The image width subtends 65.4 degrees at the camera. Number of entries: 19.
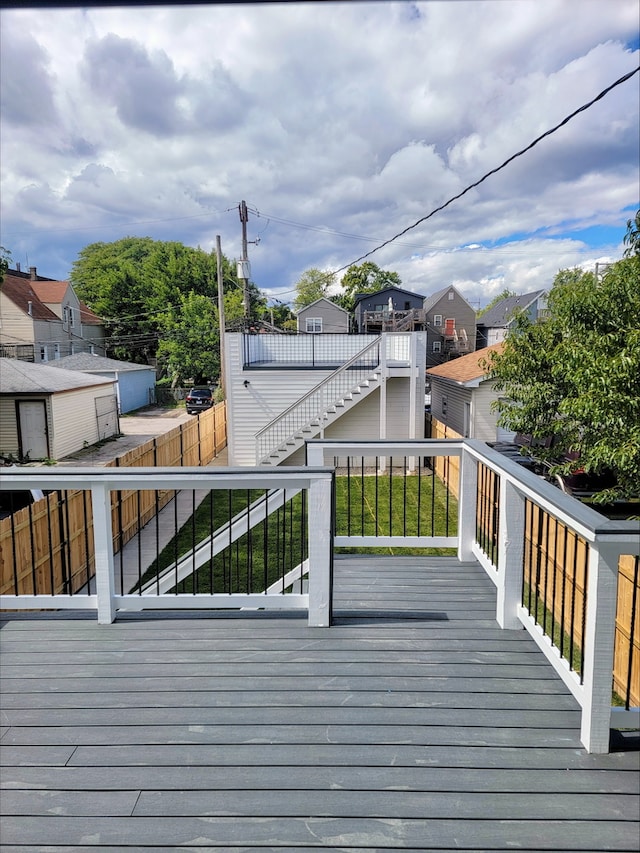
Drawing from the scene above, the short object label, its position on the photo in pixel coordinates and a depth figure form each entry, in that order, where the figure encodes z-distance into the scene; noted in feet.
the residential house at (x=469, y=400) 49.39
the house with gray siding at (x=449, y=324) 121.39
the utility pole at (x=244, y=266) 60.90
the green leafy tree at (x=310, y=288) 191.83
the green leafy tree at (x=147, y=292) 130.52
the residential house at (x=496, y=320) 126.29
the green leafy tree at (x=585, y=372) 18.79
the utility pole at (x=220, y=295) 61.62
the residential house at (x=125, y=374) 83.10
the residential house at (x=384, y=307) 106.83
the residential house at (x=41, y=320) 89.45
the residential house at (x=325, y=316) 119.75
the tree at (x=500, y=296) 184.38
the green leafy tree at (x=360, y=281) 181.37
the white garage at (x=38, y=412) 53.31
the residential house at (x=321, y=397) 42.24
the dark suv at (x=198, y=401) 83.92
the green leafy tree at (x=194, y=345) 107.76
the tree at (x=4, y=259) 43.34
